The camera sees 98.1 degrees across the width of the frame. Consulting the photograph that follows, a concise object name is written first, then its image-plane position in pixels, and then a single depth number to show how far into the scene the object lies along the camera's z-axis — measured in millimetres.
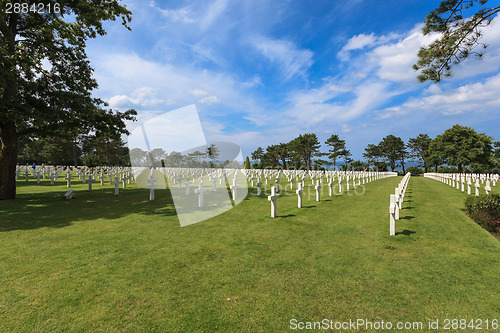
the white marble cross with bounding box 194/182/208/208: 10320
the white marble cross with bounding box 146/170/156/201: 11983
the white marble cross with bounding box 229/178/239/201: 12242
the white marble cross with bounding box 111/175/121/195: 13798
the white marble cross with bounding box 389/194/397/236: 6277
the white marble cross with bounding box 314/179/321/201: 12171
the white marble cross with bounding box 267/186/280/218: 8242
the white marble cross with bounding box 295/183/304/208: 10102
